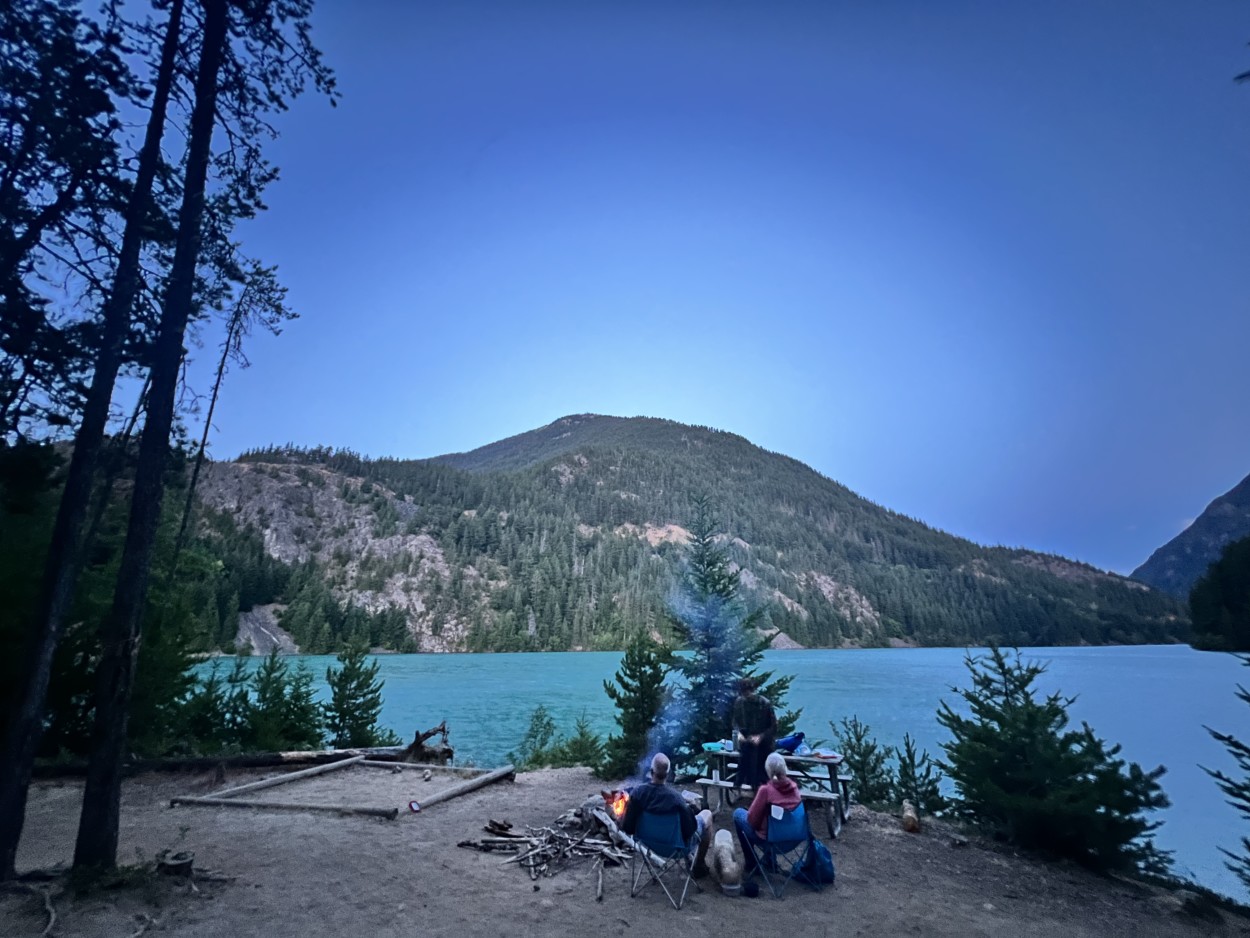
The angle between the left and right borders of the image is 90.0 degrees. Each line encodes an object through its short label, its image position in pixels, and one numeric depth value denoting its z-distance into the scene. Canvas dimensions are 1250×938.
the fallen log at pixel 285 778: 9.58
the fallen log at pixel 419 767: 11.57
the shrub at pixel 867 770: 11.97
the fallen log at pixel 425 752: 13.55
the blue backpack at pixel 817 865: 6.36
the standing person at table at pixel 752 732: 8.86
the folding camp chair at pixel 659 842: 6.11
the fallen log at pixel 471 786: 9.32
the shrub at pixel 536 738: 20.23
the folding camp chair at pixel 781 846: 6.08
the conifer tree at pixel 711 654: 12.23
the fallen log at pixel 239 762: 10.20
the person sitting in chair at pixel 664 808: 6.12
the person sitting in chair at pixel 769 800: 6.02
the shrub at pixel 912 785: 11.17
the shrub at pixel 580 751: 15.03
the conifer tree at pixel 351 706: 15.84
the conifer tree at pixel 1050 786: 7.24
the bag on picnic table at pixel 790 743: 9.16
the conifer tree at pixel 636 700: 11.91
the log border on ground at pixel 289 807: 8.52
